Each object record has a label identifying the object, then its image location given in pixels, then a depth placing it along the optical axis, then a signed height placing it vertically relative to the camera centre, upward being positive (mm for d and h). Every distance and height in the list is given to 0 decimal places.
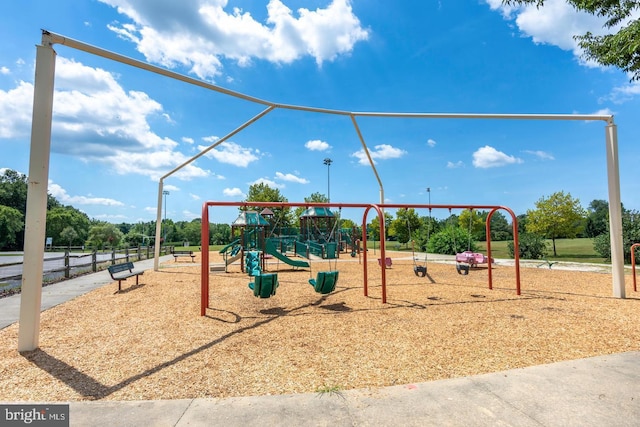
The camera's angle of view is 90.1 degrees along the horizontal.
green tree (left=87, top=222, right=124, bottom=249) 74794 +162
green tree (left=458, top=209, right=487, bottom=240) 43206 +2068
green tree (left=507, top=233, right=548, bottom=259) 23531 -823
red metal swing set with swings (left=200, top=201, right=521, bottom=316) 7180 +333
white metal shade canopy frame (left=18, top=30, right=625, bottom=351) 4934 +938
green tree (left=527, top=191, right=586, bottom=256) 30109 +1841
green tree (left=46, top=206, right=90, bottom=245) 65938 +2457
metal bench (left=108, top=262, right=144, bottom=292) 10102 -1079
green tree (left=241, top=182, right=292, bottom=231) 44250 +5803
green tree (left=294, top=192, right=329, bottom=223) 47691 +5989
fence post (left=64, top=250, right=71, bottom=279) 12726 -1254
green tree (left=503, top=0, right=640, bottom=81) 9883 +6908
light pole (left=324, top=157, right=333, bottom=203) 61594 +14468
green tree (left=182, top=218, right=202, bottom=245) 87125 +703
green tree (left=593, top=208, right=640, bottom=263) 18891 -19
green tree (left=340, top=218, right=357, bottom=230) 59694 +2497
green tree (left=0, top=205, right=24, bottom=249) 58406 +1982
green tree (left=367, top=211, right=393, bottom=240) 52478 +2506
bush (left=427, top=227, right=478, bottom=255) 24922 -489
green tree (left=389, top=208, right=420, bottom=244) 44781 +1700
